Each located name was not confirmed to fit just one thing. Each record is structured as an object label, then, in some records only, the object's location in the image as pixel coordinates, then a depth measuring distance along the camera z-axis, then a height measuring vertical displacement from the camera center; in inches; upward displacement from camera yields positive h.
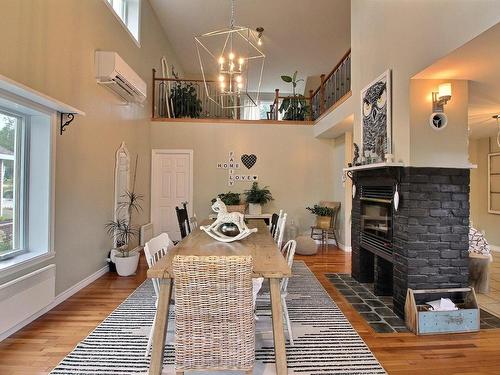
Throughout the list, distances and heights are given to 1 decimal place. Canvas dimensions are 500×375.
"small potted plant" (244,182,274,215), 249.9 -8.7
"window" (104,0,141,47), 214.2 +122.5
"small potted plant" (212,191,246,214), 242.7 -9.6
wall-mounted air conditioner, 155.0 +61.0
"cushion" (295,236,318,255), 215.8 -40.8
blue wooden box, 102.7 -43.3
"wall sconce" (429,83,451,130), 110.5 +27.6
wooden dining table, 72.8 -26.2
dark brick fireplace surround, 110.0 -14.0
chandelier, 151.5 +139.5
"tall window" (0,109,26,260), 107.0 +1.4
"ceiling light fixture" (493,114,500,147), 171.2 +42.4
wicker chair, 65.4 -28.1
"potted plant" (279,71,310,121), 273.0 +73.5
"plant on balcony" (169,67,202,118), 272.1 +78.0
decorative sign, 259.9 +19.1
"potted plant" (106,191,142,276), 166.2 -29.7
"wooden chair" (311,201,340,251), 240.2 -32.8
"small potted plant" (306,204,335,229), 236.4 -21.2
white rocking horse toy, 108.3 -12.4
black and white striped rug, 82.0 -48.6
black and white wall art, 126.6 +32.5
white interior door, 256.1 +1.7
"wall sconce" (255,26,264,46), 259.4 +137.2
